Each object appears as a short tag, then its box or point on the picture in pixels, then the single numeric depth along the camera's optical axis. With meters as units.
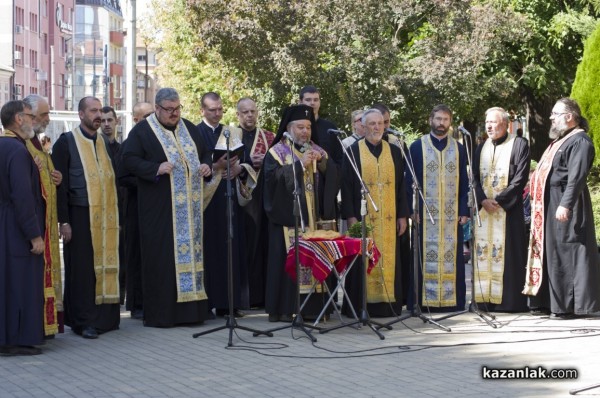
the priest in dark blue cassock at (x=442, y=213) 12.73
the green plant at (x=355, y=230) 11.02
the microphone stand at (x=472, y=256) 11.55
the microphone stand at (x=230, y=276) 10.30
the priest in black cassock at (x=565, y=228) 12.12
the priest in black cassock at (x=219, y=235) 12.31
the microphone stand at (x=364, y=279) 10.73
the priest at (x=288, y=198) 11.62
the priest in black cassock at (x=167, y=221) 11.62
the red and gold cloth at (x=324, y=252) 10.90
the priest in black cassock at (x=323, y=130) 12.50
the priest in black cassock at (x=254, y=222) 12.57
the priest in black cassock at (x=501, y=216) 12.72
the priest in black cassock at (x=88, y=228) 11.20
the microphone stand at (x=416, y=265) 11.34
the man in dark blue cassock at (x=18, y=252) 9.85
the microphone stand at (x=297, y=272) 10.45
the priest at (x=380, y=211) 12.13
